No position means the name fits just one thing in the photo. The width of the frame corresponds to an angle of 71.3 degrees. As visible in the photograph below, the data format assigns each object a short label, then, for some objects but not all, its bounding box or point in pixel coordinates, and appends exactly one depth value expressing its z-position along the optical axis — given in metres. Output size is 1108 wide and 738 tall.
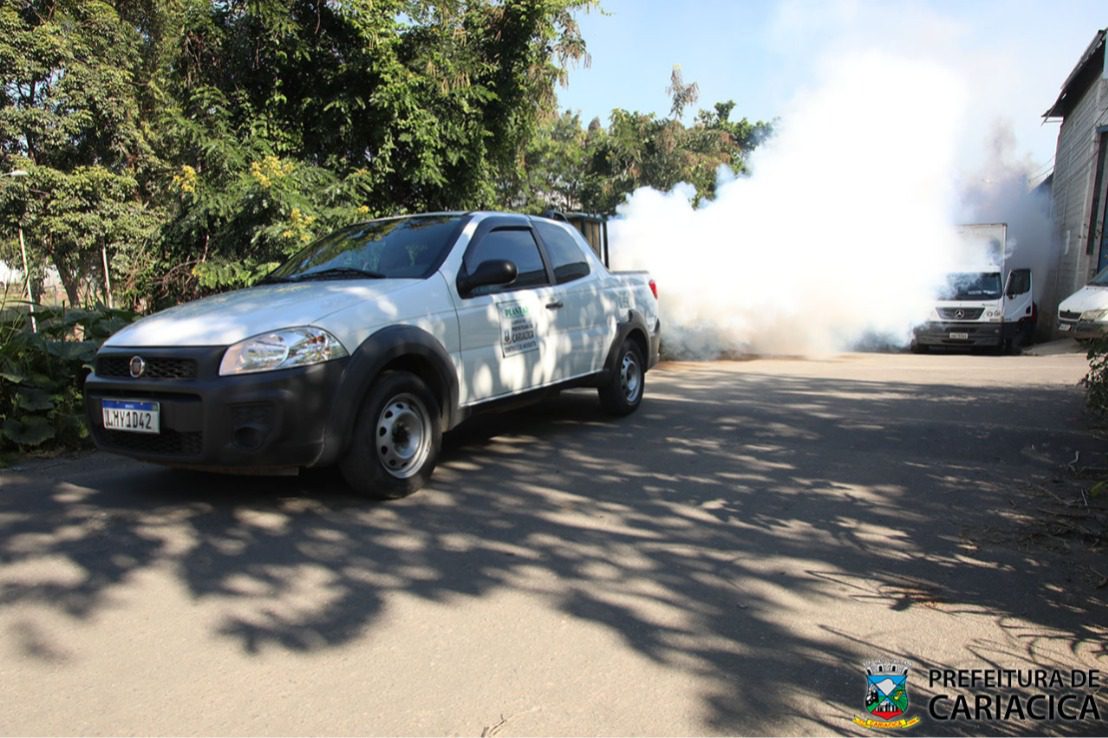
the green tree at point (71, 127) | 17.41
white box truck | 15.43
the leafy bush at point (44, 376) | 5.95
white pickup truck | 4.09
